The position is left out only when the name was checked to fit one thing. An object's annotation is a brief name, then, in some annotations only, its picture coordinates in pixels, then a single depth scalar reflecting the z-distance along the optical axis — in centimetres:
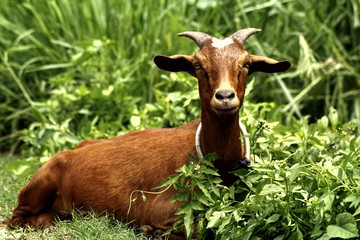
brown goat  1034
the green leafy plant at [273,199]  967
